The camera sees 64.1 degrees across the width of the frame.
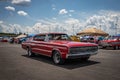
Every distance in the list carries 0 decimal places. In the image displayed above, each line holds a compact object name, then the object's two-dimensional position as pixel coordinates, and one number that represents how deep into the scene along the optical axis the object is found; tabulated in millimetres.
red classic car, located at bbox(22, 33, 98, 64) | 4897
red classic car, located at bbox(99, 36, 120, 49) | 11368
